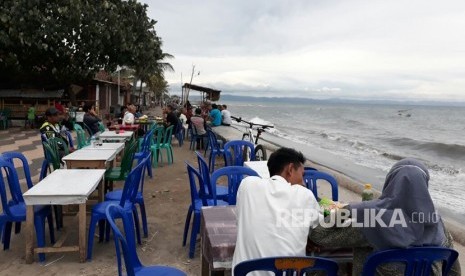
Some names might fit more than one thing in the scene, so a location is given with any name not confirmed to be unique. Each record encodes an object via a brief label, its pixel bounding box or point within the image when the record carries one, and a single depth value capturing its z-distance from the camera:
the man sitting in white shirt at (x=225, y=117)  13.54
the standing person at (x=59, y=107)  15.70
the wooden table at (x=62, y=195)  3.47
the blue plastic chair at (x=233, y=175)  4.16
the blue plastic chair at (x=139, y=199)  4.50
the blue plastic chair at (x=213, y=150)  8.42
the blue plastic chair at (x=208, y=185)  4.66
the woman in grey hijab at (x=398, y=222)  2.18
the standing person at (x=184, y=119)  14.55
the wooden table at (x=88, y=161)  4.92
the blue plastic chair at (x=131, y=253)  2.61
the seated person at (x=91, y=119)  8.95
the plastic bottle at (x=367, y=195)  3.24
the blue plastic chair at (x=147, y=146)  7.82
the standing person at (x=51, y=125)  5.99
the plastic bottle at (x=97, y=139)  6.58
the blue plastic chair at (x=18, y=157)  4.42
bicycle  7.80
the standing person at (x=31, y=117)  16.75
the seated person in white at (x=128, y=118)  10.63
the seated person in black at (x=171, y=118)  11.78
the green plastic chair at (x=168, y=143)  9.32
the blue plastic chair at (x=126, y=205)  3.88
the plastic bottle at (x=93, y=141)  6.49
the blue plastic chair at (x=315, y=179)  4.05
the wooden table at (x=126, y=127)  9.88
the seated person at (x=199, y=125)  11.30
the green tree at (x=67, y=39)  16.02
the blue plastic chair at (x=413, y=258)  2.13
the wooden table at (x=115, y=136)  7.92
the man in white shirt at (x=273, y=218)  2.19
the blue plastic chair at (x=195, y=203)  4.11
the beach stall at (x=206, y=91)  23.18
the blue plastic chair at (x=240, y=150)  6.82
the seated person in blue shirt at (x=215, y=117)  13.06
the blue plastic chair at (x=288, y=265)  1.92
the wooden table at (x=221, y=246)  2.44
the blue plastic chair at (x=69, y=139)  6.89
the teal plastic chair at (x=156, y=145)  9.00
